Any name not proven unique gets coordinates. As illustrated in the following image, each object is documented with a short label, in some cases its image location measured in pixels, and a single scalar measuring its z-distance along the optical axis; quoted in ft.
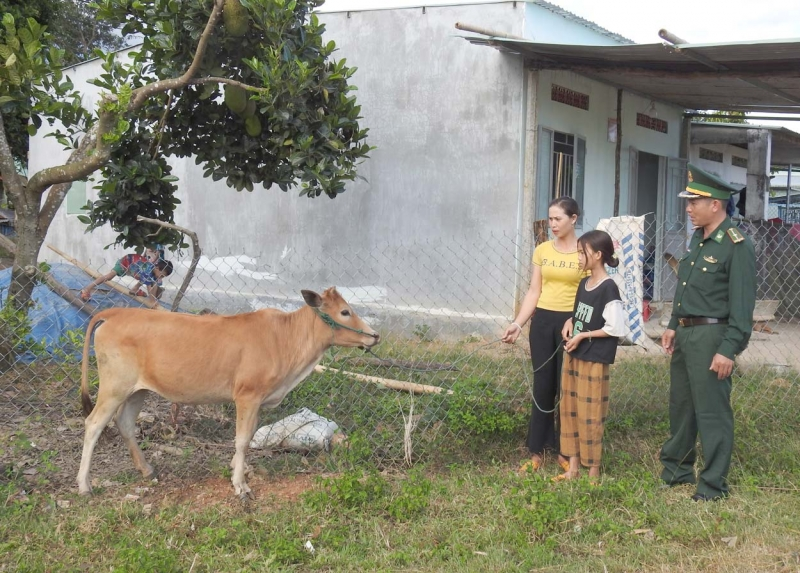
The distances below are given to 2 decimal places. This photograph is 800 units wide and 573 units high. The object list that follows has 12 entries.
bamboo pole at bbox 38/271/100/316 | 23.18
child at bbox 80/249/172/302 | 21.22
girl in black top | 16.11
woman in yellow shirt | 17.08
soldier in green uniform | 15.12
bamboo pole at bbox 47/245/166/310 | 21.86
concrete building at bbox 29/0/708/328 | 31.76
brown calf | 16.05
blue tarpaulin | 24.20
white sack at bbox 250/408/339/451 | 18.35
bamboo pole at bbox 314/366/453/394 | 20.33
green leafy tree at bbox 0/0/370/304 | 18.84
